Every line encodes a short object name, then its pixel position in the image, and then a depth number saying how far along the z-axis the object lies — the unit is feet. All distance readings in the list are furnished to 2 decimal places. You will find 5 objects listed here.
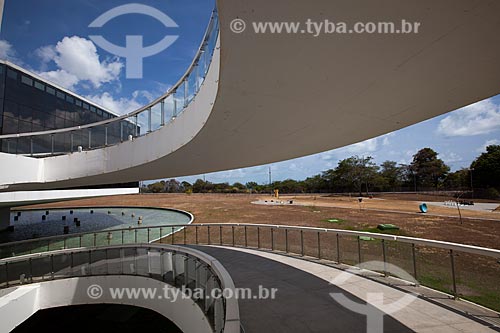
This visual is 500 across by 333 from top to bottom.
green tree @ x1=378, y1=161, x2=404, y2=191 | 207.62
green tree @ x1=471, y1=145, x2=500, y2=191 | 143.84
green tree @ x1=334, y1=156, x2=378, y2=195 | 205.26
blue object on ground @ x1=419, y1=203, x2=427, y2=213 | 98.17
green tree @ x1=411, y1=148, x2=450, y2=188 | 200.78
